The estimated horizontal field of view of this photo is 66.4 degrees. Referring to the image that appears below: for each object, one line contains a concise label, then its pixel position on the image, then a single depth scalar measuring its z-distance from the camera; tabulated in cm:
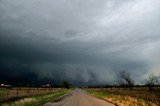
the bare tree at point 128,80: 5678
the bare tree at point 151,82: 4596
